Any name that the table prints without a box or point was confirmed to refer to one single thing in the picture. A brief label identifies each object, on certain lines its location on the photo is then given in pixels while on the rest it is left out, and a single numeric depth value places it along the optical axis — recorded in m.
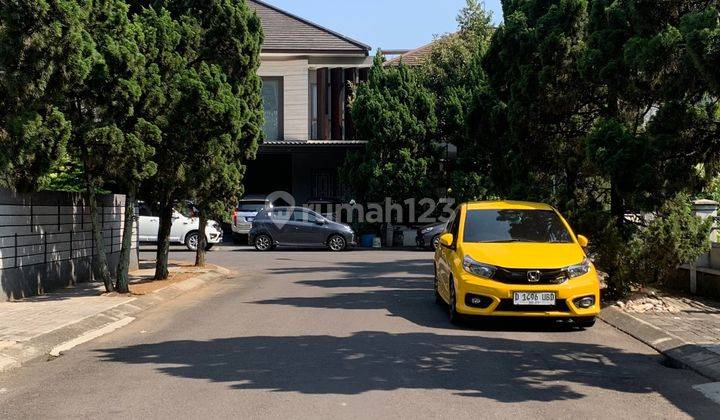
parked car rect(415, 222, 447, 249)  29.66
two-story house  34.09
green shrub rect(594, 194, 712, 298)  12.57
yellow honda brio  10.06
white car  28.23
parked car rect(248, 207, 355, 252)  28.73
